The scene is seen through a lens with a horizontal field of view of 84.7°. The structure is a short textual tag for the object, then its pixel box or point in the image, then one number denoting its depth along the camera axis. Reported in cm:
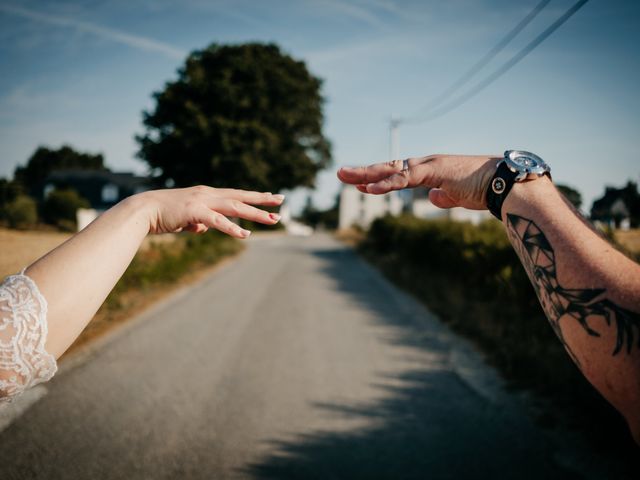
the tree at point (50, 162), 5653
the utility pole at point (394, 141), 2091
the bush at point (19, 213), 1116
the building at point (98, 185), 4312
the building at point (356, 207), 6525
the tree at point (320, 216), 7889
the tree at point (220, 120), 2269
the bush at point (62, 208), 1891
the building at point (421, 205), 4809
